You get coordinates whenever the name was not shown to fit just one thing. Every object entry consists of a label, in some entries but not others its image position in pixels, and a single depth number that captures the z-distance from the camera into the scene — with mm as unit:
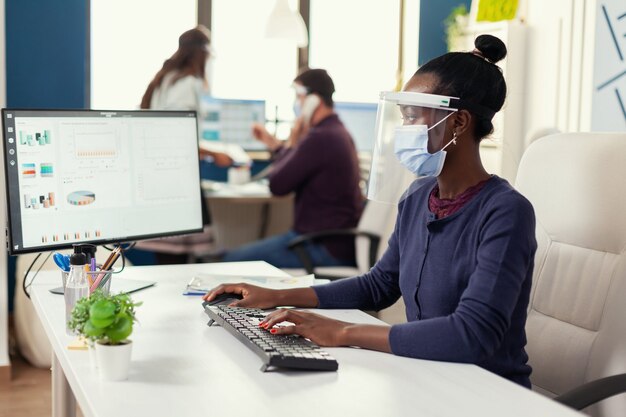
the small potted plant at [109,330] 1190
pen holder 1513
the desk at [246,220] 4922
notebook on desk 1870
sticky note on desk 1390
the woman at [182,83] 4051
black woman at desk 1369
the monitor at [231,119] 4910
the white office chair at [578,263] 1622
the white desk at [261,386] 1105
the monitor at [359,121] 5227
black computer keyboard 1253
